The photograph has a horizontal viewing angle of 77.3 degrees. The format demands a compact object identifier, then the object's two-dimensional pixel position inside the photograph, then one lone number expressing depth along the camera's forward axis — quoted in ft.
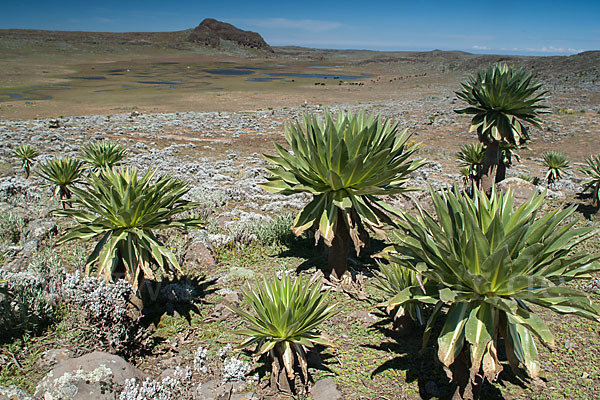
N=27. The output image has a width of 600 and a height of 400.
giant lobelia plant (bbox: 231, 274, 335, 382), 10.42
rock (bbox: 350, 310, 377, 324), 14.33
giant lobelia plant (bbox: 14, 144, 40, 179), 28.04
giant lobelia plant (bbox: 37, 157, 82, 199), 20.79
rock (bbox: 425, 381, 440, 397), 10.81
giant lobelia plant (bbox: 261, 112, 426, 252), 14.24
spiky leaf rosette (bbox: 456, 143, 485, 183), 29.30
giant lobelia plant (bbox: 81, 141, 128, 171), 23.71
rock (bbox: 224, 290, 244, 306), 15.31
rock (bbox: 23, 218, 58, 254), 18.30
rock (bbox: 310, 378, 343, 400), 10.69
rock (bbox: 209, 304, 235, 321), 14.48
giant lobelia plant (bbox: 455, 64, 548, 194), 23.45
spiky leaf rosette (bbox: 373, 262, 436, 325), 12.29
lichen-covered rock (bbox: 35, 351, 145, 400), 9.47
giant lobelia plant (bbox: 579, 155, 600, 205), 24.36
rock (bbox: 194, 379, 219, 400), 10.73
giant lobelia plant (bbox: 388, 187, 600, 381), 8.05
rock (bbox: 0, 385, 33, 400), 8.95
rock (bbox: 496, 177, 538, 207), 26.16
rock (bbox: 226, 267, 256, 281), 17.13
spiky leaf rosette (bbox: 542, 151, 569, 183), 30.28
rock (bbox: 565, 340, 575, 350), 12.64
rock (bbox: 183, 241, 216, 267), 18.47
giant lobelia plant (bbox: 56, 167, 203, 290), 12.28
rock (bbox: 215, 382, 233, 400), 10.69
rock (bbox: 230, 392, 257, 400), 10.66
